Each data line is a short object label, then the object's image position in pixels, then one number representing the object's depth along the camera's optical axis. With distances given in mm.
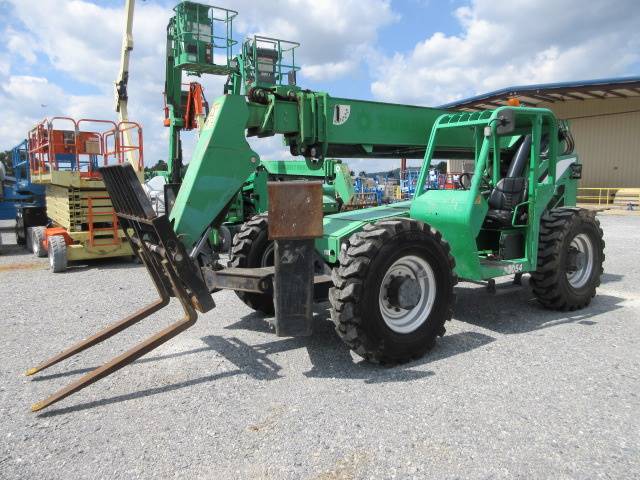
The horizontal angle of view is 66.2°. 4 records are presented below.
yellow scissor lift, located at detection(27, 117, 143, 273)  9945
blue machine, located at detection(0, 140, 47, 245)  13250
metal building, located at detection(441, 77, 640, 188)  23719
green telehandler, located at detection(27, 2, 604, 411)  4098
